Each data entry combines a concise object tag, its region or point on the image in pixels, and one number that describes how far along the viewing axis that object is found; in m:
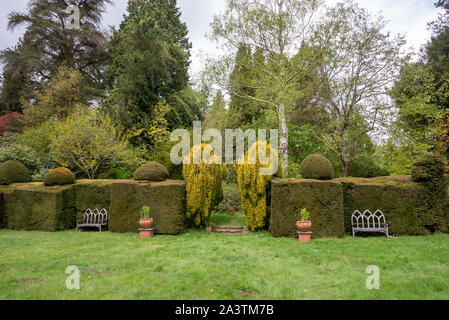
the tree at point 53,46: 18.92
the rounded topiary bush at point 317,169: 8.09
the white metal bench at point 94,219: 9.22
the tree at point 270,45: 12.78
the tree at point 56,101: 17.39
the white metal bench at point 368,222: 7.62
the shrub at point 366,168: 17.48
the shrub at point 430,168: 7.63
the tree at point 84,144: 13.21
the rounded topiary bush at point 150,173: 9.23
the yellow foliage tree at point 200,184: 8.80
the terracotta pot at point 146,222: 8.31
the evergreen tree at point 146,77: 16.38
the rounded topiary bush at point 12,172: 10.55
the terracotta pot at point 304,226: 7.43
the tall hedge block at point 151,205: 8.59
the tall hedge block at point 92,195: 9.54
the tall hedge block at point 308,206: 7.73
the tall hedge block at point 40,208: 9.39
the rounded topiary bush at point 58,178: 9.81
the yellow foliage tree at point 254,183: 8.47
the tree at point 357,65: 12.63
